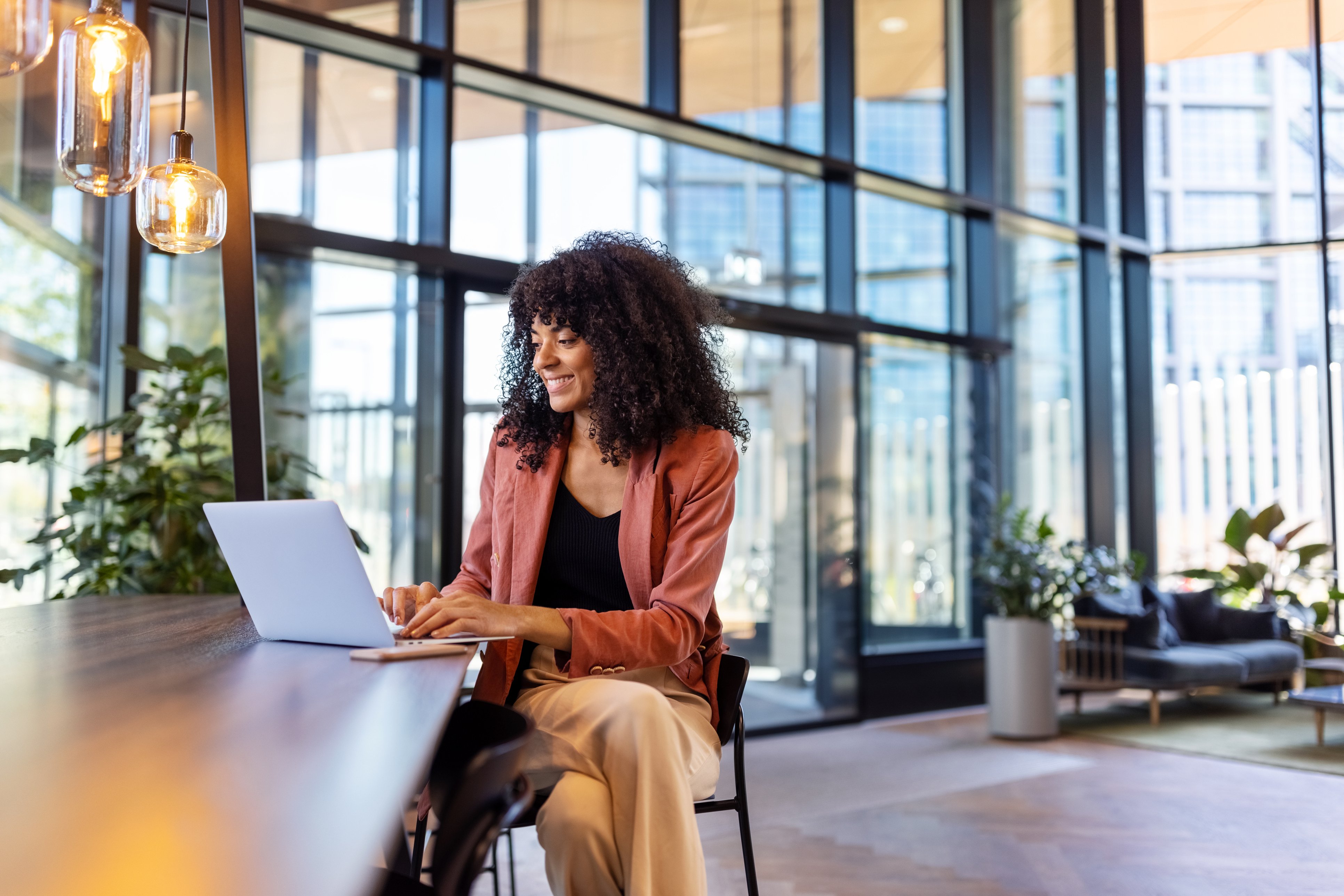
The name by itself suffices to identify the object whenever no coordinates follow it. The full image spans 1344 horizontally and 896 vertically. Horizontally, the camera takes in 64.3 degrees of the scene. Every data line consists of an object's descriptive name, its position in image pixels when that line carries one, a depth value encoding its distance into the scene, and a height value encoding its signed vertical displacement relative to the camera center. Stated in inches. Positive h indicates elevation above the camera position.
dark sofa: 222.7 -32.1
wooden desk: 22.3 -7.4
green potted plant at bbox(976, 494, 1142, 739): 203.8 -23.8
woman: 57.4 -3.6
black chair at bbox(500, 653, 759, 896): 71.2 -15.0
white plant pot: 203.6 -33.1
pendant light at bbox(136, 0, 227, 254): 77.2 +22.1
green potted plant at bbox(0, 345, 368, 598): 127.6 +0.9
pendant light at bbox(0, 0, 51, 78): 48.8 +21.9
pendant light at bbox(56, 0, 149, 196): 65.3 +25.1
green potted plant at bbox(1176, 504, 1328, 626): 267.3 -15.1
